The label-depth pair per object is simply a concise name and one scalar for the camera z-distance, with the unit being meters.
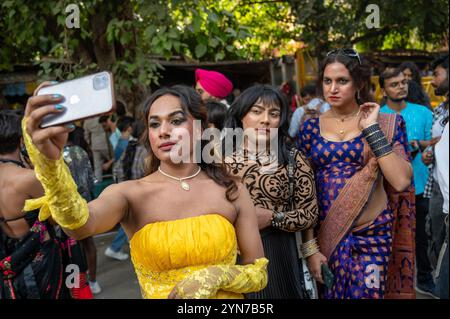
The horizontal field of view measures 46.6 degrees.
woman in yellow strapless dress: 1.78
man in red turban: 3.75
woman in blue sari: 2.72
